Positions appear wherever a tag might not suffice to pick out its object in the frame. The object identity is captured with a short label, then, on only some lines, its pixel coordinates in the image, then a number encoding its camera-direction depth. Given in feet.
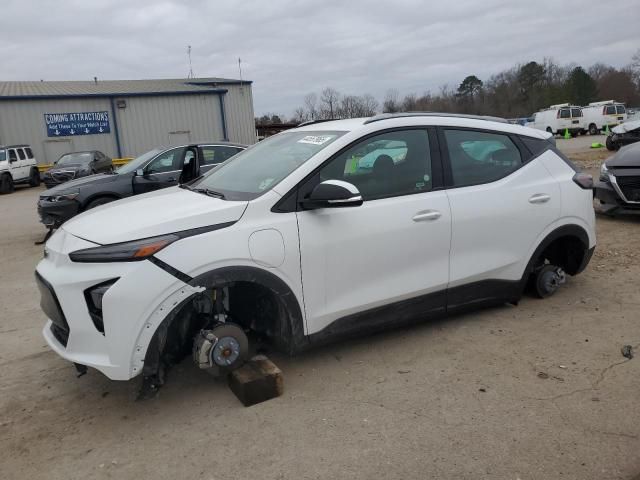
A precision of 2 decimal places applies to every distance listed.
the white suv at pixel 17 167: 72.69
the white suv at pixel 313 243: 9.84
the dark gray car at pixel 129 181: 29.53
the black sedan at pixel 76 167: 62.13
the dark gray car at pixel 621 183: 25.11
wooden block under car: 10.79
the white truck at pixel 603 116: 124.98
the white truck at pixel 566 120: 128.16
